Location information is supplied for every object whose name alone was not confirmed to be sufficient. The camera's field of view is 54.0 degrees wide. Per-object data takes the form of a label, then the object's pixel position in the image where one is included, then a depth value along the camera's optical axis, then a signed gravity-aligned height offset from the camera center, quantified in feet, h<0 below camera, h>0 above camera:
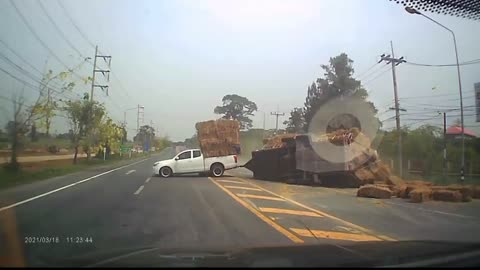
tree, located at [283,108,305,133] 207.48 +24.11
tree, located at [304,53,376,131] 179.22 +34.14
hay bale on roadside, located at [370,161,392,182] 71.31 +0.56
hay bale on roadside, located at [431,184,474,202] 54.60 -1.53
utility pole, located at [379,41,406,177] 99.68 +18.80
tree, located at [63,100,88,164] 134.92 +14.05
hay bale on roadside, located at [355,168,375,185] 70.23 -0.16
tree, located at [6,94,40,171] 80.18 +5.98
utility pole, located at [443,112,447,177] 95.35 +10.03
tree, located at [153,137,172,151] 448.24 +28.51
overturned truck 70.28 +1.65
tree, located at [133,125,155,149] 398.05 +31.13
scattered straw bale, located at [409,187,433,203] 52.44 -2.13
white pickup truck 93.35 +1.50
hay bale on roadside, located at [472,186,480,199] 58.39 -2.07
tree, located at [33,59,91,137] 102.04 +12.72
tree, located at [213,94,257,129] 308.60 +42.59
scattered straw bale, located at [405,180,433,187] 64.20 -1.09
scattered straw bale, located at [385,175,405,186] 67.95 -0.82
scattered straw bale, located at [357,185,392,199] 55.98 -2.04
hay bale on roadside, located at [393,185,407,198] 56.80 -1.92
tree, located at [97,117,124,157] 159.74 +12.43
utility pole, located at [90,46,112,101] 145.94 +30.05
